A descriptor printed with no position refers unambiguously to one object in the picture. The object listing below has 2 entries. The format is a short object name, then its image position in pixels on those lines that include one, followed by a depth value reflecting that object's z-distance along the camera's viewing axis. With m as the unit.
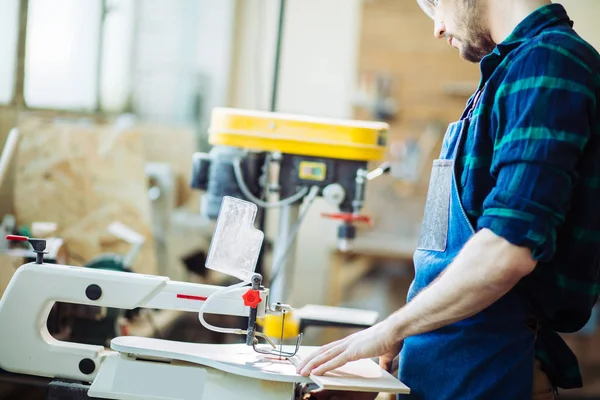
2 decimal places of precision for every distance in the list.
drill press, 2.41
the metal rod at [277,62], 2.86
